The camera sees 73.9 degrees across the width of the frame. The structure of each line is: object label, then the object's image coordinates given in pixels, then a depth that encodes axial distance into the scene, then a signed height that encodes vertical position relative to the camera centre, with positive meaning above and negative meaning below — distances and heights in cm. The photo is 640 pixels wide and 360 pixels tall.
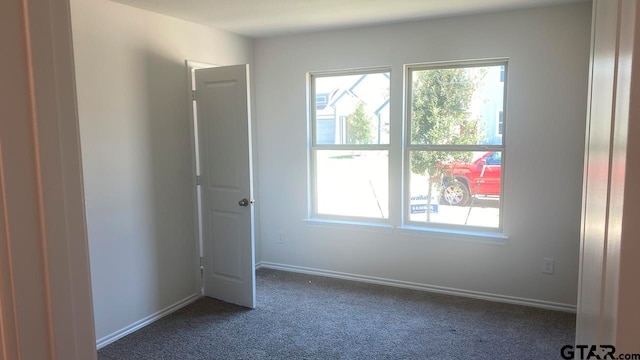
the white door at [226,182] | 359 -36
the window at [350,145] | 417 -6
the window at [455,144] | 373 -6
